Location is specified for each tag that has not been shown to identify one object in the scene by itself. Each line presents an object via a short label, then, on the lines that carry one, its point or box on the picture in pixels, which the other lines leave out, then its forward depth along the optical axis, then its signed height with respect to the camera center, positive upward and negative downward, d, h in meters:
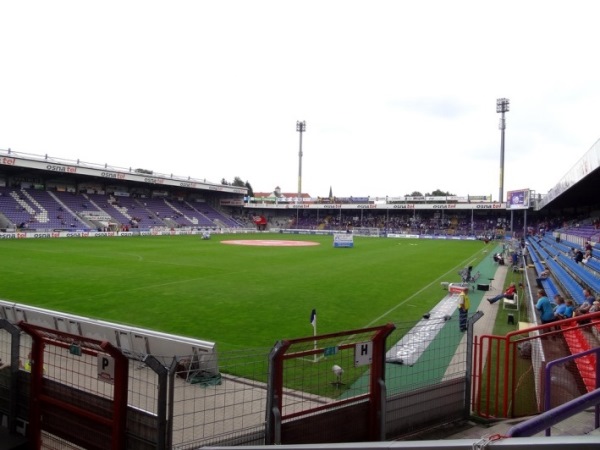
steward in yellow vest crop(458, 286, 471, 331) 12.06 -2.43
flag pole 9.32 -2.12
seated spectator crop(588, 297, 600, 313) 9.66 -1.73
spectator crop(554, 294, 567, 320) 10.53 -2.00
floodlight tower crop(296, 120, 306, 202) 92.00 +19.49
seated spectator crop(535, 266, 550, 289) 18.98 -2.19
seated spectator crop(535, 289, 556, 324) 10.68 -2.04
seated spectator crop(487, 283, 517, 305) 15.98 -2.53
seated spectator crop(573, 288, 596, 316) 10.20 -1.86
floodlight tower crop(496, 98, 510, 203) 74.81 +18.04
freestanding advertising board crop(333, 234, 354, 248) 44.64 -1.97
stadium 4.98 -2.88
